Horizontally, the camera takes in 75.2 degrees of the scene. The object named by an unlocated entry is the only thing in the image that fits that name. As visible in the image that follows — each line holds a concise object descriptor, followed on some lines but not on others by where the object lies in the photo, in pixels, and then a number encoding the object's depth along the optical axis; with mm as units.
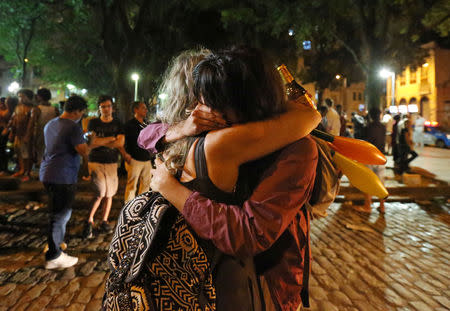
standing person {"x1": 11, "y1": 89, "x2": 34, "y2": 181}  7340
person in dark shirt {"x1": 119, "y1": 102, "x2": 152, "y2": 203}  5250
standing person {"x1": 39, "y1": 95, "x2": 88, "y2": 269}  3793
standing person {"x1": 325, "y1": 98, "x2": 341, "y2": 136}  8539
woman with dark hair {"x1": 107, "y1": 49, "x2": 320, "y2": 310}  1147
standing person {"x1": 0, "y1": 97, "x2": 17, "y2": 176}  8308
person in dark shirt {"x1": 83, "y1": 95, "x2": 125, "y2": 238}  5004
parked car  20453
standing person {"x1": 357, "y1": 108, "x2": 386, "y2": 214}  6629
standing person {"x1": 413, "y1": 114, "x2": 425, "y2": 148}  12820
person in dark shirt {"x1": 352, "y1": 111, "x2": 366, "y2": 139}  9922
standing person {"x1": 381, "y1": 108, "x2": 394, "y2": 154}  14052
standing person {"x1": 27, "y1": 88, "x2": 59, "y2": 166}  7242
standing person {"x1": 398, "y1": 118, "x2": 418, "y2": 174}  9352
